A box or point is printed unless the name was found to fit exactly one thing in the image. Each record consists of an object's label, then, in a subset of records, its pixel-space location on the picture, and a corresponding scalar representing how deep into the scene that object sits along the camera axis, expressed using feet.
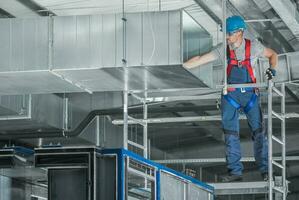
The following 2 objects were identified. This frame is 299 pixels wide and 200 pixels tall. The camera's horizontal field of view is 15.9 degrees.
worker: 48.42
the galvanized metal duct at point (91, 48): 44.52
